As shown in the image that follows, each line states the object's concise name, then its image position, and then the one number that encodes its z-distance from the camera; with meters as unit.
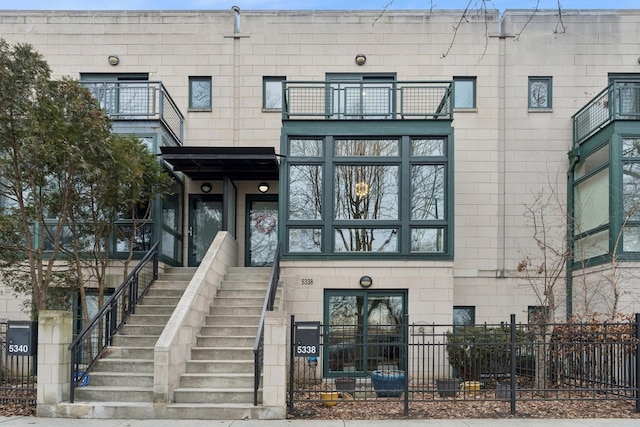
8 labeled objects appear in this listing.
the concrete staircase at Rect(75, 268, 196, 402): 9.69
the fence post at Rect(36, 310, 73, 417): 9.38
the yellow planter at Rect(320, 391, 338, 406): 9.99
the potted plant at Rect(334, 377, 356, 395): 10.90
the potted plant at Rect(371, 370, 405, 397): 11.16
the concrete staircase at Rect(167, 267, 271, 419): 9.24
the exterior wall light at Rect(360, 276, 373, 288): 13.61
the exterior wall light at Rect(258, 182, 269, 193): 16.12
